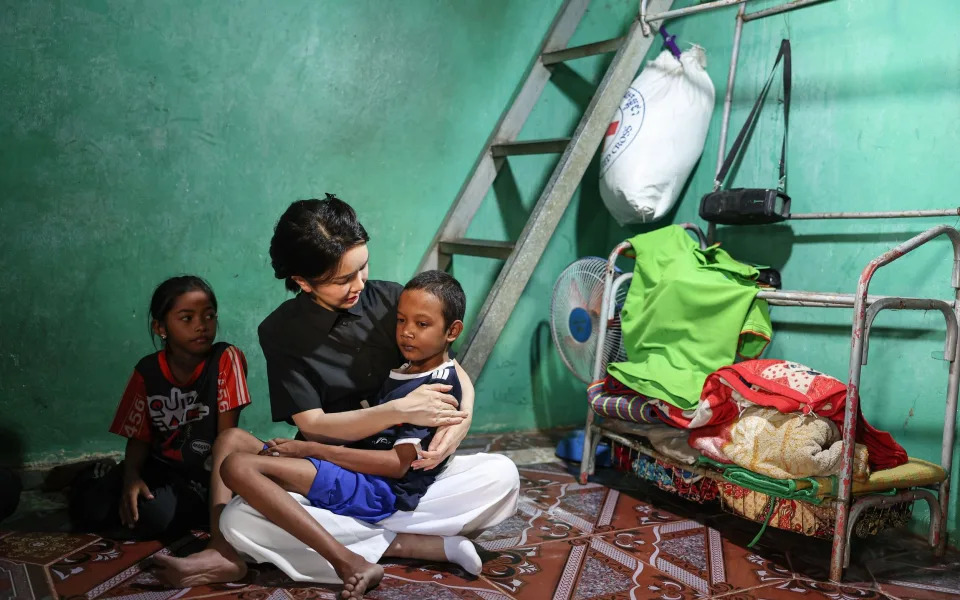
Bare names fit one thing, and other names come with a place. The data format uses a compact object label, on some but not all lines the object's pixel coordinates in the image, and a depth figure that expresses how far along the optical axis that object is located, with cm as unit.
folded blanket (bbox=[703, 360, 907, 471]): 234
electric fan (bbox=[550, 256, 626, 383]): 340
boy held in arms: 201
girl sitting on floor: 248
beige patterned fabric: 228
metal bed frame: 225
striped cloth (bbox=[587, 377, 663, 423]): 283
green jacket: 277
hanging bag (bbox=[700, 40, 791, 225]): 295
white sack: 335
